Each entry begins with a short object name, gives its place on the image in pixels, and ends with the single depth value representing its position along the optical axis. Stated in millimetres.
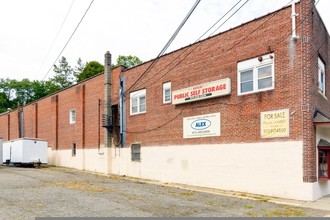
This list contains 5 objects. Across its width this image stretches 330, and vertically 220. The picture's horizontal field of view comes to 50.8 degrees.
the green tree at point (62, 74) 78750
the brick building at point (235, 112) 14227
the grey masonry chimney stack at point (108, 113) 25031
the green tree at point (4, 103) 74544
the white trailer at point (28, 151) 30094
